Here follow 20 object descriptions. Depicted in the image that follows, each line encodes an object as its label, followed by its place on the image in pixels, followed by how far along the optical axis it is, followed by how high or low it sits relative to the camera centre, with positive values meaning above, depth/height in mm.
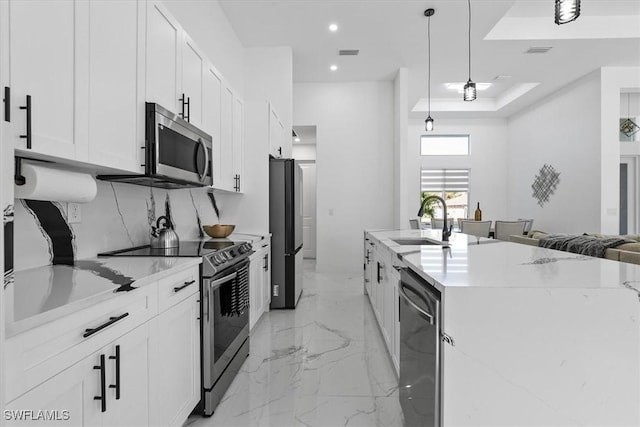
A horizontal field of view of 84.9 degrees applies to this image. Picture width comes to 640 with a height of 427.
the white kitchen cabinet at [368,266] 3997 -645
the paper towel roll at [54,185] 1201 +101
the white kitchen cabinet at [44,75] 1069 +464
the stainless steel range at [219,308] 1925 -585
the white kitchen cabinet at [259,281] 3127 -669
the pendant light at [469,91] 4000 +1424
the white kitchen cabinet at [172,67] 1963 +942
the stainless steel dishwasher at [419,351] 1280 -576
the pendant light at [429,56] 4215 +2449
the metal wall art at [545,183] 6995 +641
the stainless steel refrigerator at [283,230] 3992 -191
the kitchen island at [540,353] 1156 -469
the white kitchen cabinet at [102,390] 917 -539
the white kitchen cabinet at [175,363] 1458 -695
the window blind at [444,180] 8945 +867
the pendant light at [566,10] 2059 +1225
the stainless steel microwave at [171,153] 1905 +372
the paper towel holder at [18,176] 1196 +125
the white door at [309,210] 8398 +81
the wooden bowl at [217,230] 3188 -155
